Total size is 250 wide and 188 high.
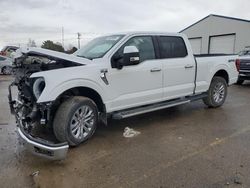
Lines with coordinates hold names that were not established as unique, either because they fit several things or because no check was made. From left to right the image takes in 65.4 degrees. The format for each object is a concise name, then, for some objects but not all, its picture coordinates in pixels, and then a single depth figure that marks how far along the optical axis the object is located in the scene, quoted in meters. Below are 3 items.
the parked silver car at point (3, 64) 13.07
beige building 16.19
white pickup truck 3.00
